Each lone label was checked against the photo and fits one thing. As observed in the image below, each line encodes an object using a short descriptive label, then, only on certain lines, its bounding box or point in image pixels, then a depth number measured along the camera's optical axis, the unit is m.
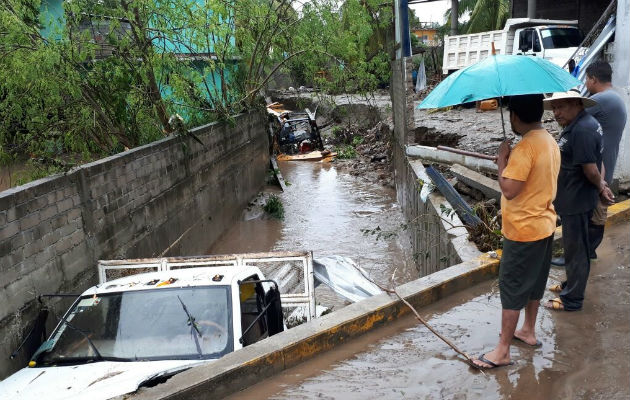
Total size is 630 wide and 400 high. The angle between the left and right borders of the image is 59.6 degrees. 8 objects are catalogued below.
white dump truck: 16.33
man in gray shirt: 5.05
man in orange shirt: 3.33
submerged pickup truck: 3.88
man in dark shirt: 4.13
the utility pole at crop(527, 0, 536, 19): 19.77
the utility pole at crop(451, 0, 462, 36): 27.14
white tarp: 6.11
